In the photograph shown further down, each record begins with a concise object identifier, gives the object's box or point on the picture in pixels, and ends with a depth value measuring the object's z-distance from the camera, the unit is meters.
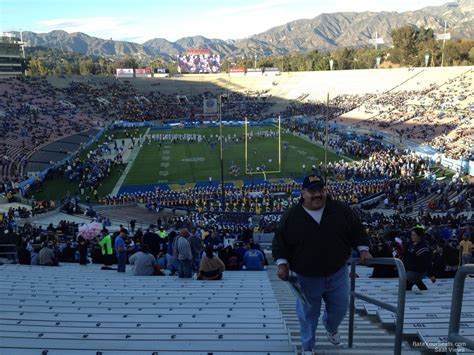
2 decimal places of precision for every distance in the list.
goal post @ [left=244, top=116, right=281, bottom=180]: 30.48
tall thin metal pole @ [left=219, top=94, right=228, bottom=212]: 21.67
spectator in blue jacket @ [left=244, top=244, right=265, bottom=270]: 8.53
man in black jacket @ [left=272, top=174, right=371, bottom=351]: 3.17
